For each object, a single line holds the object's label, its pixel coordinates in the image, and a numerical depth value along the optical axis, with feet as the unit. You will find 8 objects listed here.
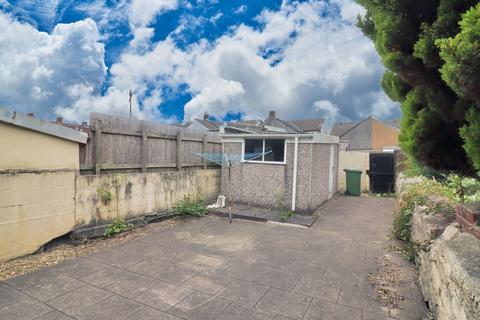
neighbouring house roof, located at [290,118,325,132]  102.45
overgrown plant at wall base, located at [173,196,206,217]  25.34
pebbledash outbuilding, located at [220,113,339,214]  26.08
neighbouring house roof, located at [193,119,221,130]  103.05
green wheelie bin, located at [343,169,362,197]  38.70
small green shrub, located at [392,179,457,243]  15.15
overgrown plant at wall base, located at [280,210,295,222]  24.40
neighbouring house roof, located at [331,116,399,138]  99.09
